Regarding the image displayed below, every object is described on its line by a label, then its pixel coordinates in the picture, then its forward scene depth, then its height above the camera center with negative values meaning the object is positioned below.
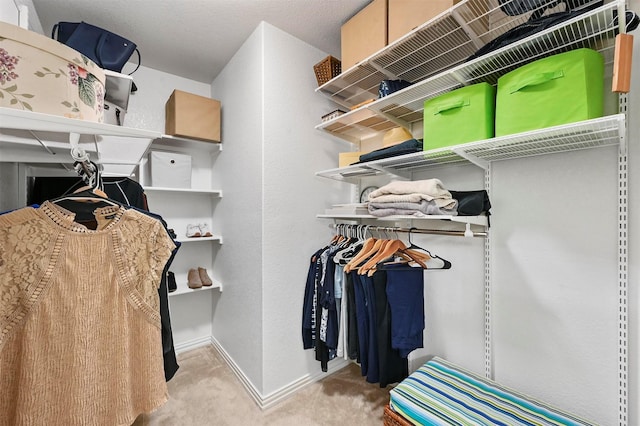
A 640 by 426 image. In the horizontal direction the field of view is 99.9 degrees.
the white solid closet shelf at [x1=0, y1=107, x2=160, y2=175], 0.69 +0.26
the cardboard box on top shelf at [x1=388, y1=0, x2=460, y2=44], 1.18 +0.92
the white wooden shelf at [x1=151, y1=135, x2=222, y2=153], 2.13 +0.58
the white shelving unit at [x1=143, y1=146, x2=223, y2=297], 2.26 +0.00
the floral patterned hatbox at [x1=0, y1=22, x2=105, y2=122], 0.70 +0.39
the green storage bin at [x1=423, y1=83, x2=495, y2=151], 1.13 +0.42
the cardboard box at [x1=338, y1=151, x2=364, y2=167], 1.81 +0.37
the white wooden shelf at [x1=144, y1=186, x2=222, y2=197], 2.01 +0.18
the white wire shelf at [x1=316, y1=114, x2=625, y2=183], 0.91 +0.28
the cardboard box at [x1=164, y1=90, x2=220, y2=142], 1.99 +0.74
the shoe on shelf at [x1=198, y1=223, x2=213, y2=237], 2.35 -0.16
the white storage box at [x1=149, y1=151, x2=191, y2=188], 2.11 +0.35
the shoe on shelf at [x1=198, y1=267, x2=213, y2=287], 2.28 -0.56
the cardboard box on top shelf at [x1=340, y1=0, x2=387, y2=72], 1.42 +1.00
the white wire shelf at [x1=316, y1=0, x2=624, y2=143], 0.97 +0.64
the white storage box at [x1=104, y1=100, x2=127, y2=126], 1.48 +0.57
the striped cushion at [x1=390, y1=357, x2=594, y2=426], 1.09 -0.84
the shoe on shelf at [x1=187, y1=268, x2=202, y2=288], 2.22 -0.57
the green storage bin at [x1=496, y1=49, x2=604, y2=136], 0.90 +0.42
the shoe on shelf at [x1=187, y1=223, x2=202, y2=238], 2.37 -0.15
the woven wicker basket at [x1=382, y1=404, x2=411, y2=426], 1.21 -0.95
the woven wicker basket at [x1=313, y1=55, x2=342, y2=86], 1.79 +0.97
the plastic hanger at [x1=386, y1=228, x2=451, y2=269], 1.42 -0.25
